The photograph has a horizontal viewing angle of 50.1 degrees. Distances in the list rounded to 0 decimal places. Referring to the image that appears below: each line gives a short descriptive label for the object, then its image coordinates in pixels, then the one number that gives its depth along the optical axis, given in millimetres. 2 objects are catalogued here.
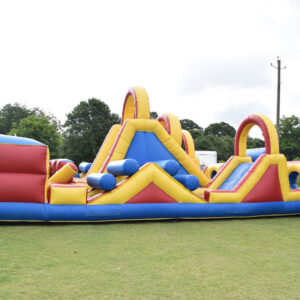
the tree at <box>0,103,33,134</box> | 34562
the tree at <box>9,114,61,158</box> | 27406
